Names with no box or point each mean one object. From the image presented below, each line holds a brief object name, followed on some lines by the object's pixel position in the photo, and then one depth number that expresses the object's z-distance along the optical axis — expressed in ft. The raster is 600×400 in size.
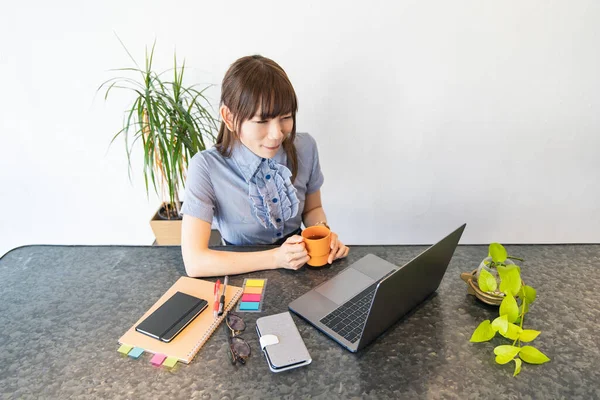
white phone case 2.55
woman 3.53
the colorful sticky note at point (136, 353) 2.66
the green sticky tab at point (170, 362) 2.58
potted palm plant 5.25
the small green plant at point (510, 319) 2.49
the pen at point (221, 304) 3.02
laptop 2.55
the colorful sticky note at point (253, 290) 3.30
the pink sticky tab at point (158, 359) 2.60
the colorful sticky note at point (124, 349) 2.70
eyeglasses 2.63
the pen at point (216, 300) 3.00
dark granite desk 2.39
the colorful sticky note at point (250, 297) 3.20
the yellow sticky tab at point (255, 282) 3.39
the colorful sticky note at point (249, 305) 3.10
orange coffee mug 3.43
